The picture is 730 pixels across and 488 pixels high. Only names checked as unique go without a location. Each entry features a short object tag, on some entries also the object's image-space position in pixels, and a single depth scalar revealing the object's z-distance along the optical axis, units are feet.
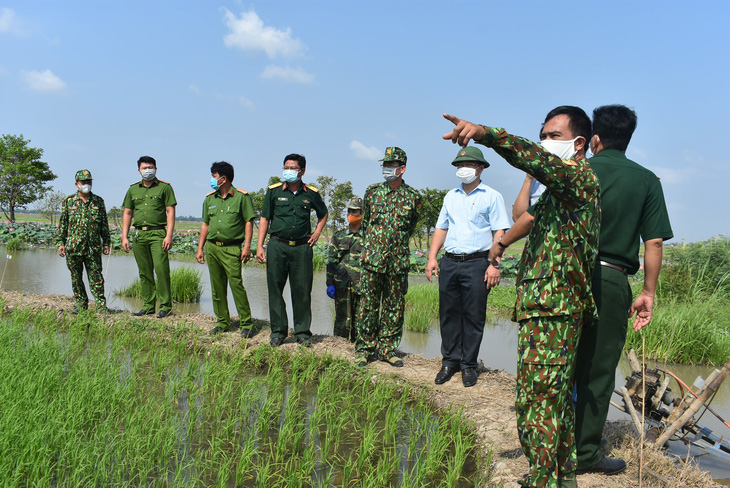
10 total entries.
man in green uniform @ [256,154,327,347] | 16.75
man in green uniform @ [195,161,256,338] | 17.52
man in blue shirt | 13.08
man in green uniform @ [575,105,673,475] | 7.47
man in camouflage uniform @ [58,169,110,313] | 20.07
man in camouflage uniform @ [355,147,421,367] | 14.17
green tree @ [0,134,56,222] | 95.45
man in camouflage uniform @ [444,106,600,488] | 6.57
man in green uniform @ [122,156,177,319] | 20.12
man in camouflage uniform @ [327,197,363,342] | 18.03
